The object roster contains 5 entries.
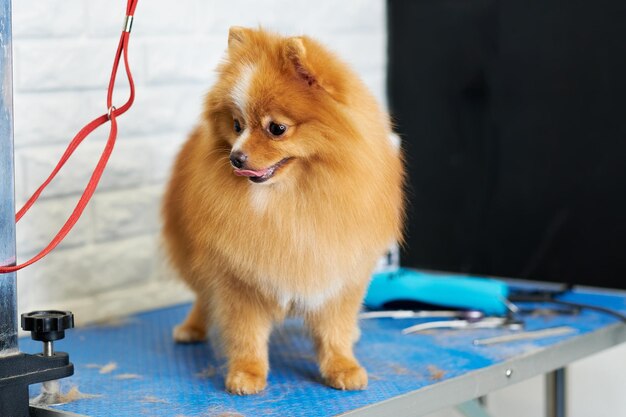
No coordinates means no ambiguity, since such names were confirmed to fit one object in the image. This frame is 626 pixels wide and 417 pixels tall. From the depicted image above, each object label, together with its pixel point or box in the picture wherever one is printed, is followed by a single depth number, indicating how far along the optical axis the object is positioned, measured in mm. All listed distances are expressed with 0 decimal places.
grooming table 1156
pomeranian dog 1146
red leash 1093
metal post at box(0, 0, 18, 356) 1078
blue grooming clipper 1640
